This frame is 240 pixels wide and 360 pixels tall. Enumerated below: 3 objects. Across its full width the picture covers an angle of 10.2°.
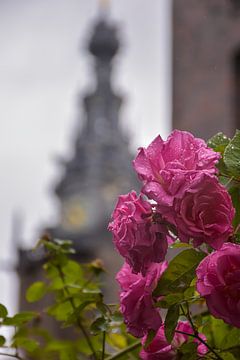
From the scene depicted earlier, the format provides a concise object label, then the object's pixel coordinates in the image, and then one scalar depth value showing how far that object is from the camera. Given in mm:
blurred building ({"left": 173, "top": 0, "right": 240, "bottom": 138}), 9197
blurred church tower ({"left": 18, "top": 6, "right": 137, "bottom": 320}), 41391
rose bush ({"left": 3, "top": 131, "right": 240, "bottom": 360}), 1215
